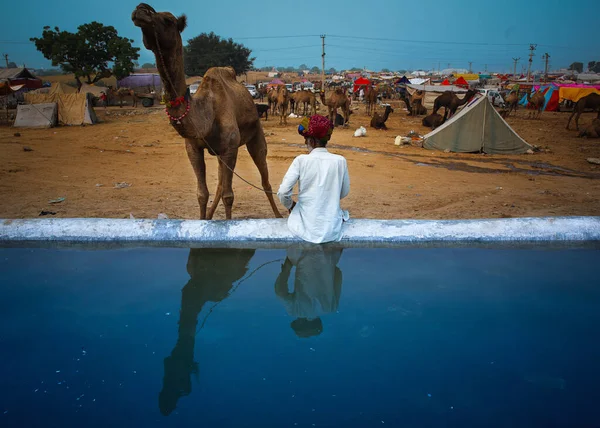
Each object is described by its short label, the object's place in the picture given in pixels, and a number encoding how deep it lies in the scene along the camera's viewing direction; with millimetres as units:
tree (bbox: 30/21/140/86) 31628
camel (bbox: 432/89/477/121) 20958
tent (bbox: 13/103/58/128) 18359
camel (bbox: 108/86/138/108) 31516
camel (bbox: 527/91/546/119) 26188
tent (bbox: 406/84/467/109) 31266
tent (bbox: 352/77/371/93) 41156
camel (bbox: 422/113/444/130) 19734
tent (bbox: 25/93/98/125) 19109
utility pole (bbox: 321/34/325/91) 33391
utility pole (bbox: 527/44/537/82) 67525
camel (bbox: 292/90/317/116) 22078
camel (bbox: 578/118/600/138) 16453
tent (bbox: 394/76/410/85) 45088
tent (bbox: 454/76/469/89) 37609
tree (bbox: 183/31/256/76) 55219
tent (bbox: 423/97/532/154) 13141
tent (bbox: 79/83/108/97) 33191
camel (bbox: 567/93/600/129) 18953
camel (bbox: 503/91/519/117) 26484
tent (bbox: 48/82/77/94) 23859
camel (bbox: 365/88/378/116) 25391
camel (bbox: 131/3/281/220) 3561
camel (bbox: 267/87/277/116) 22700
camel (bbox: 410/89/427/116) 26859
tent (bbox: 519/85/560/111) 30359
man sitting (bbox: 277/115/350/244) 3826
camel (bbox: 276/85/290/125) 20141
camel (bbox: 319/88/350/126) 19406
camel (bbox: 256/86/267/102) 38000
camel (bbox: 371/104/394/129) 19181
